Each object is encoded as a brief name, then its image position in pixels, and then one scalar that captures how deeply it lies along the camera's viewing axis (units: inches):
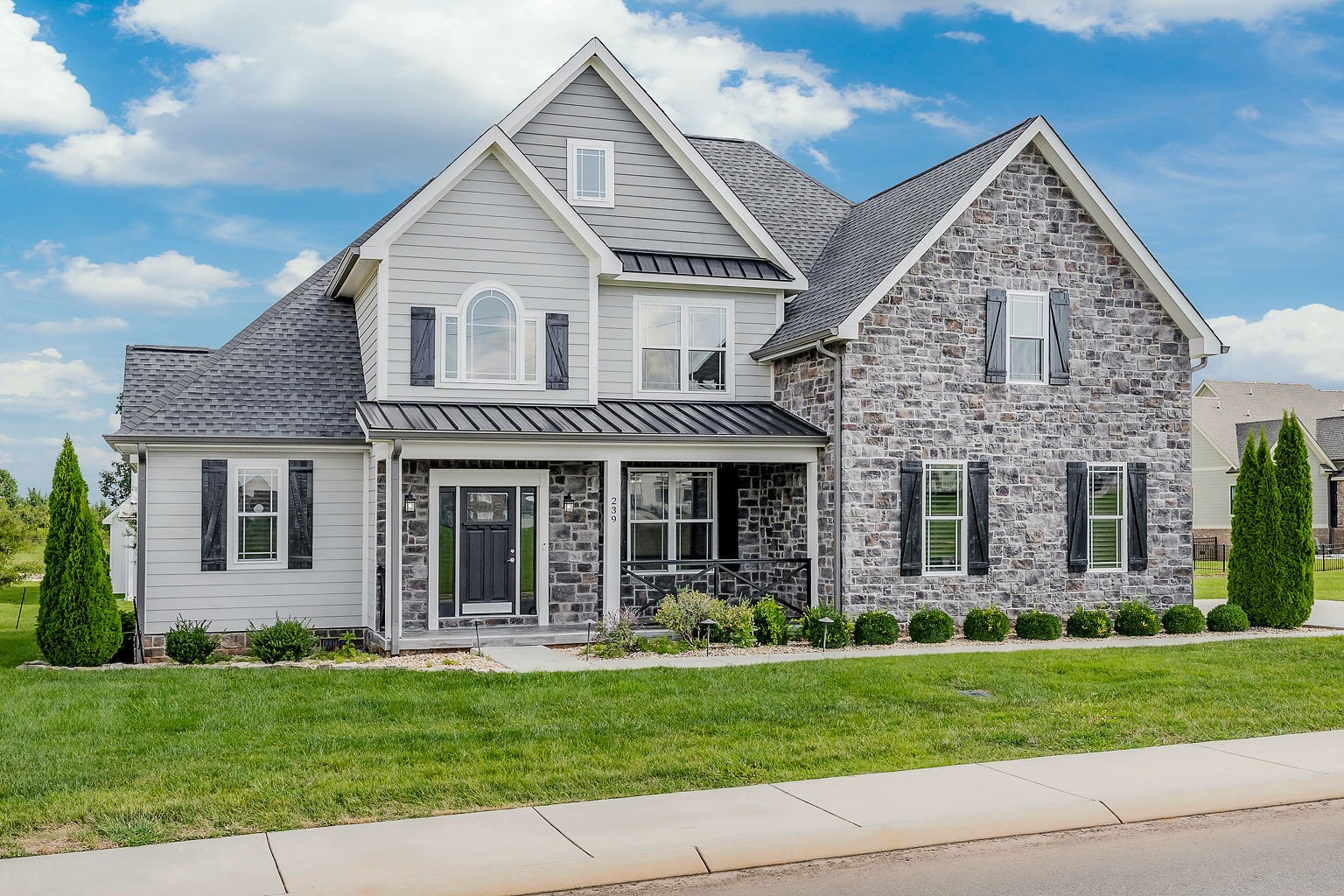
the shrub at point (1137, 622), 708.0
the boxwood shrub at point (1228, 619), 733.9
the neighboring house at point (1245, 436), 1753.2
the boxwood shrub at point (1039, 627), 684.7
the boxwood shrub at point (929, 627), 665.6
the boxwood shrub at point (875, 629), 650.2
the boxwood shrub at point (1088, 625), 698.2
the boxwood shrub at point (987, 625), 671.8
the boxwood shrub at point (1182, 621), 714.8
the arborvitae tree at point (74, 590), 601.3
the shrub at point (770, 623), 645.9
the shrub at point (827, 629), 636.7
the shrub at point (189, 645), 612.7
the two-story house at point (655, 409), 665.0
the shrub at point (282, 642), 607.8
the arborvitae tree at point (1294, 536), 751.7
